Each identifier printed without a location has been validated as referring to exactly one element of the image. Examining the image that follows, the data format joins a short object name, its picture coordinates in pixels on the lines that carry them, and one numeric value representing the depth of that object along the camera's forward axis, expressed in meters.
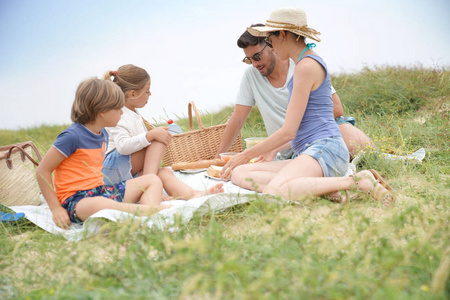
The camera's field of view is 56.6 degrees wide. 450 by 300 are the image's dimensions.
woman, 3.22
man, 4.22
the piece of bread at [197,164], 4.73
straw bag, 3.85
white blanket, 2.82
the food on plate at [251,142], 5.00
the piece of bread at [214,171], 4.42
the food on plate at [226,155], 4.62
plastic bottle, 5.17
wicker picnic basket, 4.90
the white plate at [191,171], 4.77
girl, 3.87
